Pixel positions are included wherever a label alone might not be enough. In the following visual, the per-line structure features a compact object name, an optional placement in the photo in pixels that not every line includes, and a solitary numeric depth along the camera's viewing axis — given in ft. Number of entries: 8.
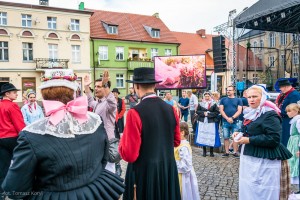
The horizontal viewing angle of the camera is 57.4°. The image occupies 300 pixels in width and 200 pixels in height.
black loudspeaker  40.78
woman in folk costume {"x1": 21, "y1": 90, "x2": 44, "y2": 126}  21.95
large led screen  35.70
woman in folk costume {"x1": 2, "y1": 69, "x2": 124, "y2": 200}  5.61
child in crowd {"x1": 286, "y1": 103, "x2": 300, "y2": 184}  16.19
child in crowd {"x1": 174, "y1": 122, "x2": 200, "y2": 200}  11.96
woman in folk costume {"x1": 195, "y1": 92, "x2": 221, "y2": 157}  24.11
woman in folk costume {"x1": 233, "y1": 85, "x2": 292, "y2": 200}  10.72
